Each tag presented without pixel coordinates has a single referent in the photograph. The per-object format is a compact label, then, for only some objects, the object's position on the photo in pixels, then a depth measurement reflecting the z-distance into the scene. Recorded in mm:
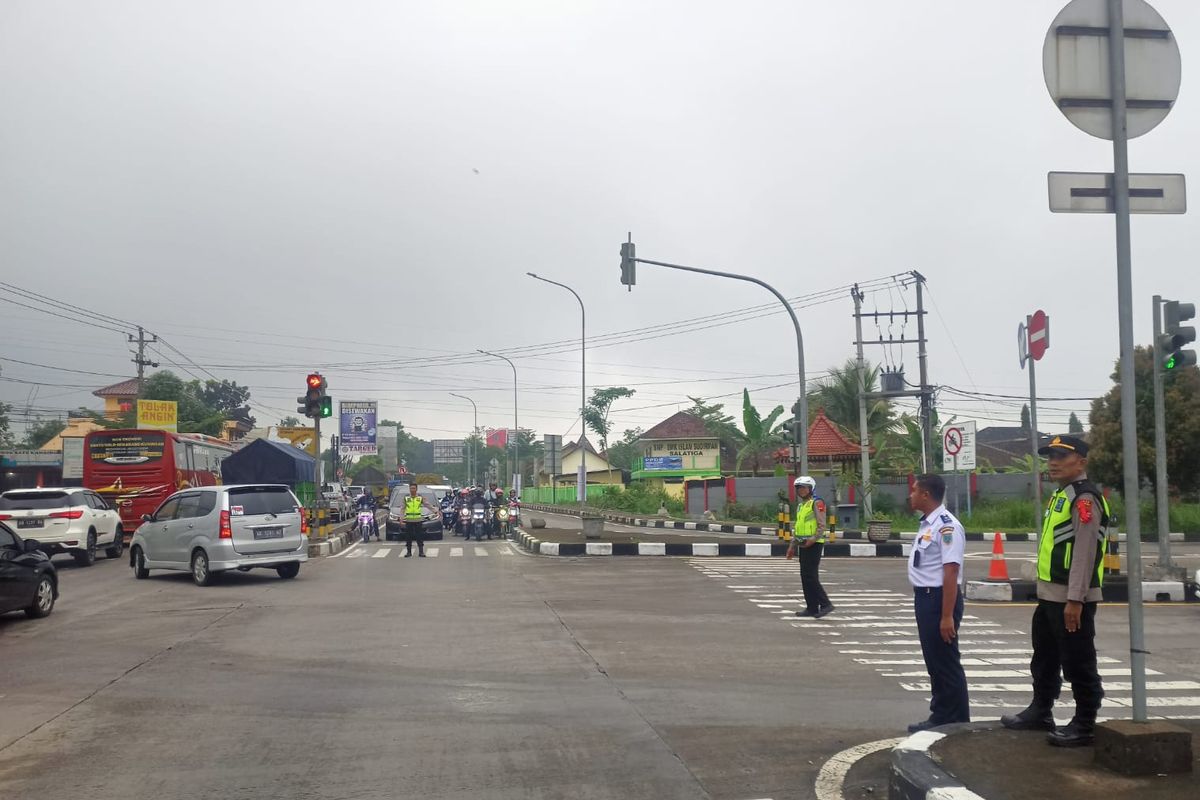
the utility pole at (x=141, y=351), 50188
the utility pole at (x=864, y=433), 36500
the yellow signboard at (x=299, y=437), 61125
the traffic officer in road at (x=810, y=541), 12320
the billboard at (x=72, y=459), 50406
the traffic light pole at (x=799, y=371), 22891
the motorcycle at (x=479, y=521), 31312
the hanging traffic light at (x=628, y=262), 23047
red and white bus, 27938
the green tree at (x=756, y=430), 48625
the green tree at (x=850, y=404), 44812
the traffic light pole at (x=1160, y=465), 12766
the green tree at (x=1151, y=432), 31297
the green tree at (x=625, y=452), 95006
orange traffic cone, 15438
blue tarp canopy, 35875
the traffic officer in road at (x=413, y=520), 23016
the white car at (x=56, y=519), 21031
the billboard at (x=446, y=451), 104062
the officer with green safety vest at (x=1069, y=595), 5793
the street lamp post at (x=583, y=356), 37969
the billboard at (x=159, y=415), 59312
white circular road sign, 5676
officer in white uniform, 6586
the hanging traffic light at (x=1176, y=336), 13258
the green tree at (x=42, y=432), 77250
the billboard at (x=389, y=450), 76625
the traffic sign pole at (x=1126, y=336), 5352
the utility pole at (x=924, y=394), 35094
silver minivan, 16891
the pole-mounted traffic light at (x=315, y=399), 23703
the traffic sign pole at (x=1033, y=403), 12805
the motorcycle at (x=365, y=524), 32562
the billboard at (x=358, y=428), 63938
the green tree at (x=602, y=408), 96625
